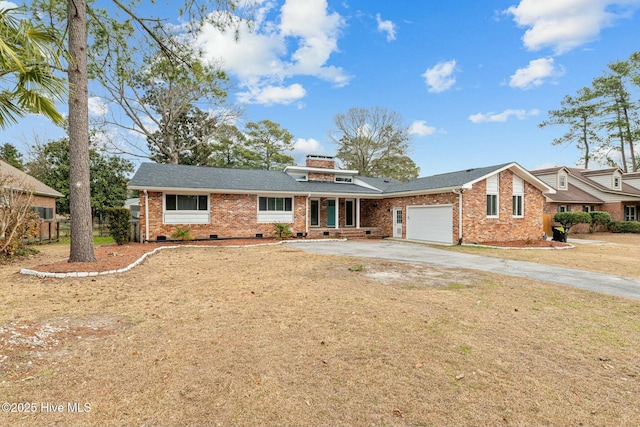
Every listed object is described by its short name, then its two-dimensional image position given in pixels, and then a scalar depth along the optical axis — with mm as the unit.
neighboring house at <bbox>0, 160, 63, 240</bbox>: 16703
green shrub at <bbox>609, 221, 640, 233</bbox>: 23469
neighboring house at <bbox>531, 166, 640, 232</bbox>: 24250
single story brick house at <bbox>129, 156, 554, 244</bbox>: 15484
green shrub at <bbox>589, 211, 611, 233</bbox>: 23438
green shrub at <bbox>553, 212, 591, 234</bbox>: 21412
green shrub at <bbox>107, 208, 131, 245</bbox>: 14352
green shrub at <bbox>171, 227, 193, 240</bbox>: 15430
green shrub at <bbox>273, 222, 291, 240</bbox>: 17688
